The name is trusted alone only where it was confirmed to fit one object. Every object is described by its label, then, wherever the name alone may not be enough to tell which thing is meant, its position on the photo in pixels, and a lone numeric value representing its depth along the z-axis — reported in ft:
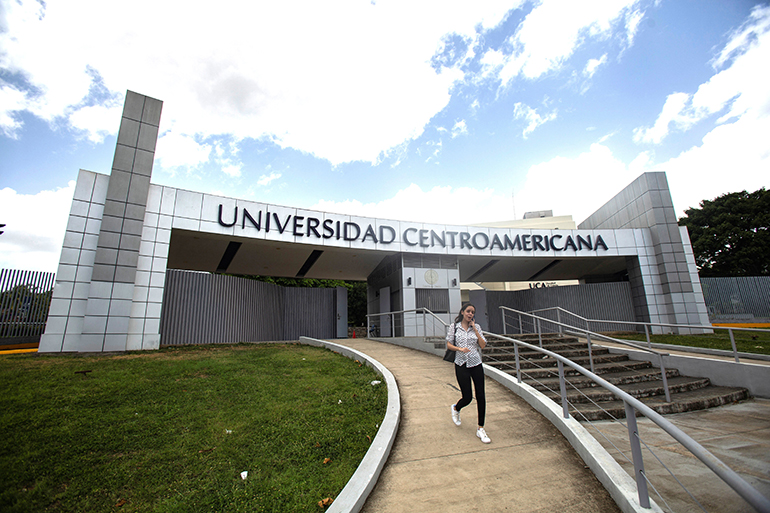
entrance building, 35.94
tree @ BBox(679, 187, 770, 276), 95.25
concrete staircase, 21.42
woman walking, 15.14
